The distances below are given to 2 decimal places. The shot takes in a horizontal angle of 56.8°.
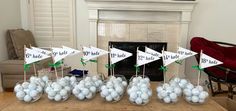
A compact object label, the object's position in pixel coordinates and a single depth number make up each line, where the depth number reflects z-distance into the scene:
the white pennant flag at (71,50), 1.62
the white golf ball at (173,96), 1.50
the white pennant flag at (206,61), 1.56
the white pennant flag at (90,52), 1.67
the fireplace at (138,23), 3.59
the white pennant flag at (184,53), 1.64
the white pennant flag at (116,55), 1.67
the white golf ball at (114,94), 1.50
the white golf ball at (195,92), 1.52
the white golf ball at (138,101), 1.47
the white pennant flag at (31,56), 1.57
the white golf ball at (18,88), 1.52
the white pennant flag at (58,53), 1.61
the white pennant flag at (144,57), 1.63
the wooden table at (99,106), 1.44
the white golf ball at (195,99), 1.52
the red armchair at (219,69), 2.81
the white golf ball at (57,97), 1.50
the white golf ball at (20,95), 1.49
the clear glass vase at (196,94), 1.52
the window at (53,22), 3.82
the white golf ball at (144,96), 1.46
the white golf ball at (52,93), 1.49
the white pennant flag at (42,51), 1.61
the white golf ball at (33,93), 1.49
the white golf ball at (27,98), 1.49
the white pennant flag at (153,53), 1.65
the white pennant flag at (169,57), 1.62
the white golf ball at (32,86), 1.52
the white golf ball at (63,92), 1.50
